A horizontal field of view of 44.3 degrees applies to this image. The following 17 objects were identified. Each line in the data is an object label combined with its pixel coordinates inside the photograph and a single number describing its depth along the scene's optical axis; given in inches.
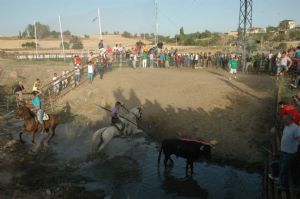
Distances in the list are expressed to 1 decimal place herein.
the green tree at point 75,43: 2096.0
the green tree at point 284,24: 3490.4
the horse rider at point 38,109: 662.8
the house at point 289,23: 3563.0
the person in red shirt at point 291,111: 415.3
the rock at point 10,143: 655.4
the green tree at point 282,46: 2082.9
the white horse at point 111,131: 604.7
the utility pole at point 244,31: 1272.1
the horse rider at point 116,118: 636.7
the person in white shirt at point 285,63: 938.6
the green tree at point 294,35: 2652.6
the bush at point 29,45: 2684.5
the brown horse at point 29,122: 658.2
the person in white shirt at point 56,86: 1028.8
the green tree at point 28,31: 3635.6
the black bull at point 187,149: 519.5
